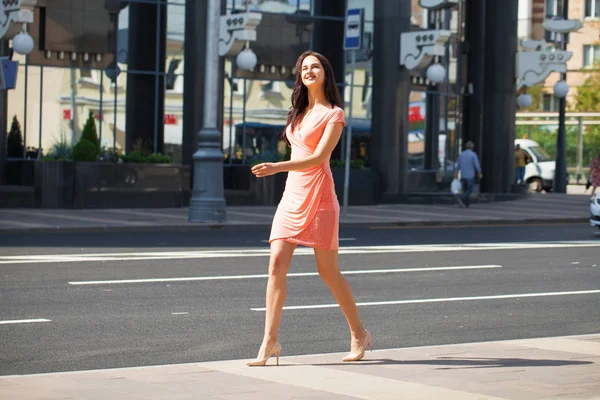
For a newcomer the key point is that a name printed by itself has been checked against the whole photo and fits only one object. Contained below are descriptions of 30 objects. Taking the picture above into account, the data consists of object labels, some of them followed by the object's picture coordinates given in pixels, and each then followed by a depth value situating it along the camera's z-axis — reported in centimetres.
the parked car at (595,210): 2209
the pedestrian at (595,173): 3016
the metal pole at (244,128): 3100
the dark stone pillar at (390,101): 3195
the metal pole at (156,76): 2986
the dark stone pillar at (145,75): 2970
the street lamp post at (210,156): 2297
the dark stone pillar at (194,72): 2878
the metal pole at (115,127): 2946
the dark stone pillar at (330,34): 3262
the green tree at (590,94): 6359
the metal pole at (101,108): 2922
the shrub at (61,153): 2589
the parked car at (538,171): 4591
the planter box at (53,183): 2531
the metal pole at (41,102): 2800
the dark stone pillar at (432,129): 3553
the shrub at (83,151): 2567
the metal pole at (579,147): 5322
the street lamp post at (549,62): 3650
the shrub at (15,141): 2745
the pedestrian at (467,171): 3102
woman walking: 775
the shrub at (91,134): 2614
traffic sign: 2502
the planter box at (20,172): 2619
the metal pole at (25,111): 2780
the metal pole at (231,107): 3081
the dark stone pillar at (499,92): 3647
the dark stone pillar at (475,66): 3800
